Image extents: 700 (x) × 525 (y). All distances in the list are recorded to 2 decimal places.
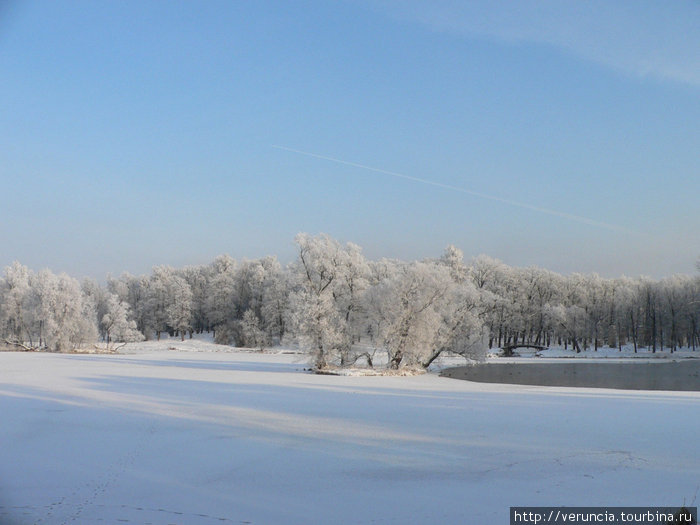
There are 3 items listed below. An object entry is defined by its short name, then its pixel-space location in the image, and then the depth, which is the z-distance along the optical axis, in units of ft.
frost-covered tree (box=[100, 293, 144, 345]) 227.20
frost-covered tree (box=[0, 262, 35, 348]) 201.46
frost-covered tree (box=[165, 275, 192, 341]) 263.90
